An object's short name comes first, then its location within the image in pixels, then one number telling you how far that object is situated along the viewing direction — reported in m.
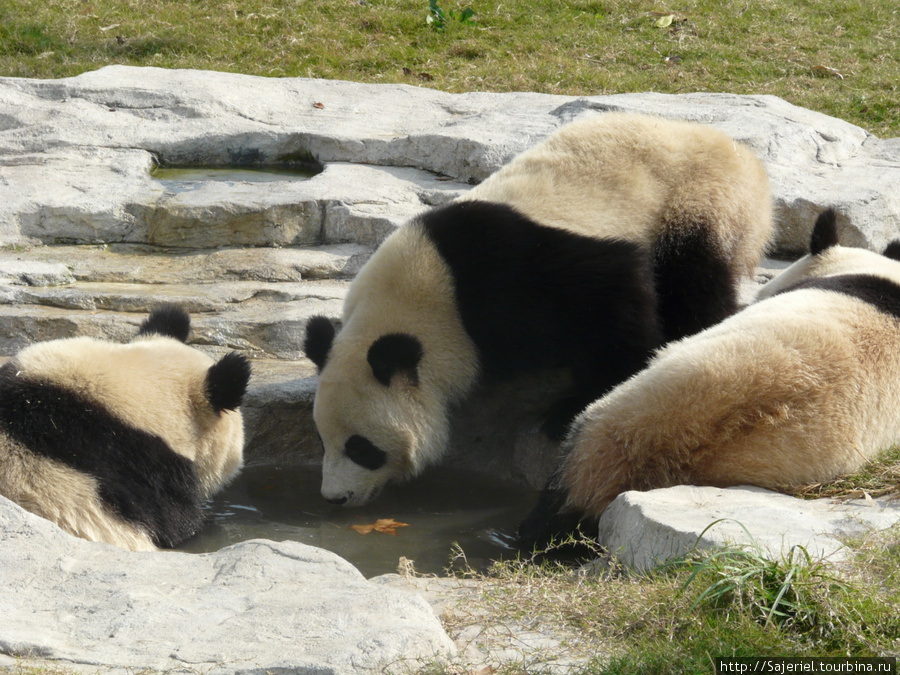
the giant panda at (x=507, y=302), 8.81
